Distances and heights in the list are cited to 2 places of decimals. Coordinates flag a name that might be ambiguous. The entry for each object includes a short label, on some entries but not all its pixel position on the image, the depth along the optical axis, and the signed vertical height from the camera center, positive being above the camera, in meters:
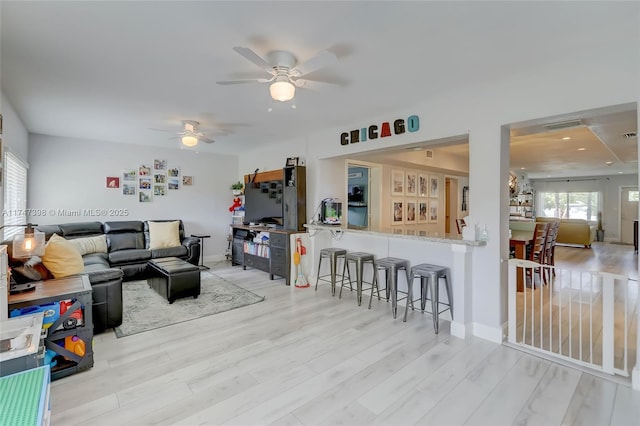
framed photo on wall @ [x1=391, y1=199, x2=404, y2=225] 6.28 -0.01
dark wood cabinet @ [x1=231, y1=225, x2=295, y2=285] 4.83 -0.70
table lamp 2.38 -0.27
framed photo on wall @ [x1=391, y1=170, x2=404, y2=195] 6.27 +0.63
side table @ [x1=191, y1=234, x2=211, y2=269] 6.05 -0.76
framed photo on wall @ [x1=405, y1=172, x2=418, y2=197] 6.66 +0.61
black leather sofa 4.77 -0.63
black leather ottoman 3.83 -0.89
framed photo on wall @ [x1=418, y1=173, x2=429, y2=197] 6.98 +0.62
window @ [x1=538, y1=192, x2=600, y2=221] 10.78 +0.25
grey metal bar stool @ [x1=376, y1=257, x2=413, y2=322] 3.35 -0.74
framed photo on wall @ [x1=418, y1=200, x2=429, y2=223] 7.00 +0.04
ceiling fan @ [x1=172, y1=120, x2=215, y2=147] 4.14 +1.11
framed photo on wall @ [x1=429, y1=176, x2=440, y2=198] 7.32 +0.64
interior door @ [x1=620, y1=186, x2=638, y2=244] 9.87 +0.02
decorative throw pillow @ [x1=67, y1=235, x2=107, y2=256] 4.86 -0.53
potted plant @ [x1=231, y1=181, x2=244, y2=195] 6.71 +0.55
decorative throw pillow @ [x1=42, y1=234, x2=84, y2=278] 2.73 -0.44
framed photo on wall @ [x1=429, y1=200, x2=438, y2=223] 7.32 +0.01
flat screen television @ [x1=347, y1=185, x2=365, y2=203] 6.42 +0.39
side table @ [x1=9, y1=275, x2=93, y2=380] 2.21 -0.88
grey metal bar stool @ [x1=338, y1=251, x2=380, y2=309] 3.80 -0.66
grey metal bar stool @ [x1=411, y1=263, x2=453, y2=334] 3.04 -0.77
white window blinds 3.53 +0.25
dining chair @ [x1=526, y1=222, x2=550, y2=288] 4.49 -0.49
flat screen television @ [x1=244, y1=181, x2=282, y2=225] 5.43 +0.17
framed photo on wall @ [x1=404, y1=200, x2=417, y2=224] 6.66 +0.01
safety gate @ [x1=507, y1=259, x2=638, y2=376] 2.30 -1.20
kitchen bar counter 2.97 -0.48
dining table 4.43 -0.54
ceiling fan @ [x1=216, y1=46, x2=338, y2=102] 2.14 +1.08
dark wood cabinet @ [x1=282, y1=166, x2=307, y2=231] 4.99 +0.23
